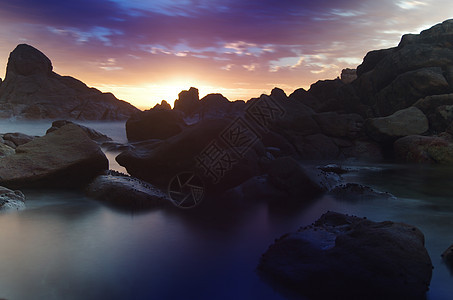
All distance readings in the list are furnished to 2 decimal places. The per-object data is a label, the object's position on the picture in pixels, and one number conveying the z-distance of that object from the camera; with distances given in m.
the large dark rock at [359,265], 6.14
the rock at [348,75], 57.75
